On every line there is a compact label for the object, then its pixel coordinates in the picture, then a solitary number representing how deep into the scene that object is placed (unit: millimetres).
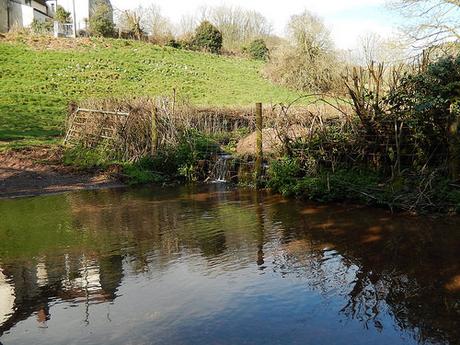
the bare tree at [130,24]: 47062
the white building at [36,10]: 46781
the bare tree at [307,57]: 36709
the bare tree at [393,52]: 20339
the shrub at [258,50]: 52438
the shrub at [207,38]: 50375
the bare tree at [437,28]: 19562
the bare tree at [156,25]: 49875
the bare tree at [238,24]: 66000
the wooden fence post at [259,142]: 13301
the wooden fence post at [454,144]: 10016
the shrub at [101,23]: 44003
